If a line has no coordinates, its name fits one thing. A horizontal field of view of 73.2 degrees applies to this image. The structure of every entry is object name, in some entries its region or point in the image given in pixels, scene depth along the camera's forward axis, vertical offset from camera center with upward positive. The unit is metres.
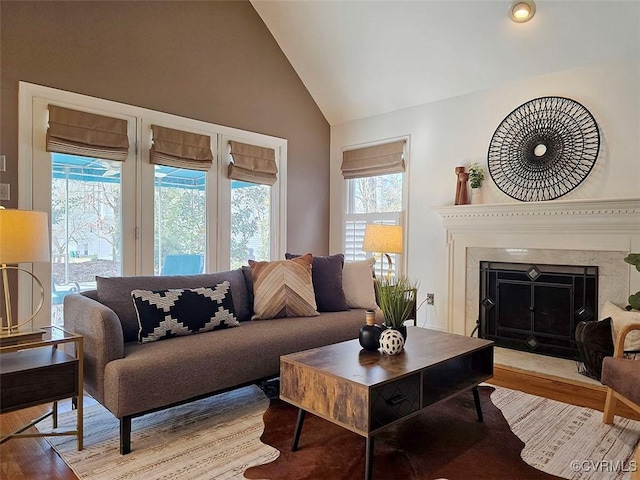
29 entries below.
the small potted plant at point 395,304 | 2.30 -0.35
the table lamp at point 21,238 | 2.07 +0.01
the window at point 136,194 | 3.25 +0.40
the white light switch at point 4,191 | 3.04 +0.34
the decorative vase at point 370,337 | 2.24 -0.51
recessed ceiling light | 3.31 +1.78
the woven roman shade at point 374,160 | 4.81 +0.93
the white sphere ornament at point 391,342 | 2.19 -0.52
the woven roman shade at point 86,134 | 3.25 +0.83
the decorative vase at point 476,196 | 4.14 +0.42
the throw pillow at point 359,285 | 3.67 -0.40
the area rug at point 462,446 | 1.94 -1.04
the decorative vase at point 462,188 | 4.21 +0.51
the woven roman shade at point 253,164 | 4.47 +0.81
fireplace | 3.32 +0.00
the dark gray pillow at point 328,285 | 3.48 -0.37
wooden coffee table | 1.78 -0.66
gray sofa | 2.12 -0.63
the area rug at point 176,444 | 1.95 -1.04
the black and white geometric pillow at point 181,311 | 2.50 -0.44
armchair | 2.10 -0.70
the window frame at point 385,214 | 4.77 +0.31
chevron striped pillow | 3.17 -0.38
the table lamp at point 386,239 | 4.09 +0.01
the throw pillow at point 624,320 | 2.93 -0.56
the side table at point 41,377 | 1.95 -0.65
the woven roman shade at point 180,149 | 3.84 +0.84
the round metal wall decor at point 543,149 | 3.56 +0.80
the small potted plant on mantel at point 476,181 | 4.13 +0.57
